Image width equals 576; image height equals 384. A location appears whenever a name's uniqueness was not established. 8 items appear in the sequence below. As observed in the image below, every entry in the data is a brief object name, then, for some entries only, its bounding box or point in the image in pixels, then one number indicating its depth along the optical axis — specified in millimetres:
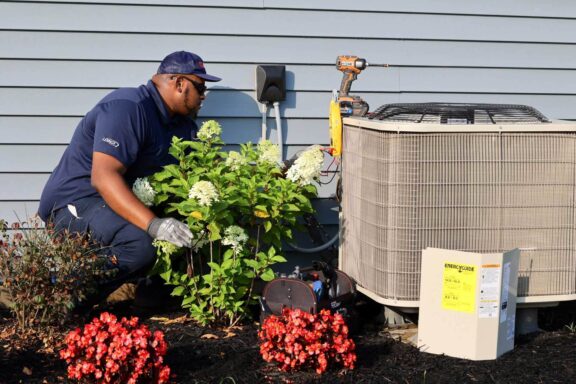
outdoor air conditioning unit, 4066
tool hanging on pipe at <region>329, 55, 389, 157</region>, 4699
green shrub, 4207
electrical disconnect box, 5027
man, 4238
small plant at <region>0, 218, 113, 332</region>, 3961
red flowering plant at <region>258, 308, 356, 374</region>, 3615
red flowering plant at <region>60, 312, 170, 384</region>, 3369
